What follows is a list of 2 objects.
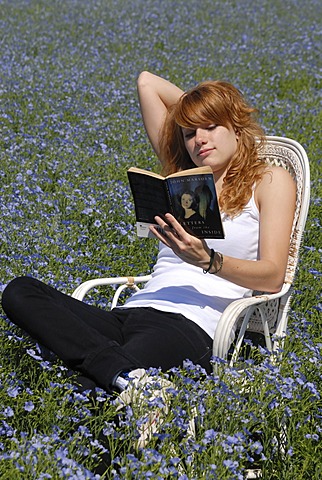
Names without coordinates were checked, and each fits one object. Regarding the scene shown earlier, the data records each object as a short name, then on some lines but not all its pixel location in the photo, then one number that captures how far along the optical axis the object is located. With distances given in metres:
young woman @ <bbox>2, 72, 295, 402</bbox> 6.81
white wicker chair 7.17
